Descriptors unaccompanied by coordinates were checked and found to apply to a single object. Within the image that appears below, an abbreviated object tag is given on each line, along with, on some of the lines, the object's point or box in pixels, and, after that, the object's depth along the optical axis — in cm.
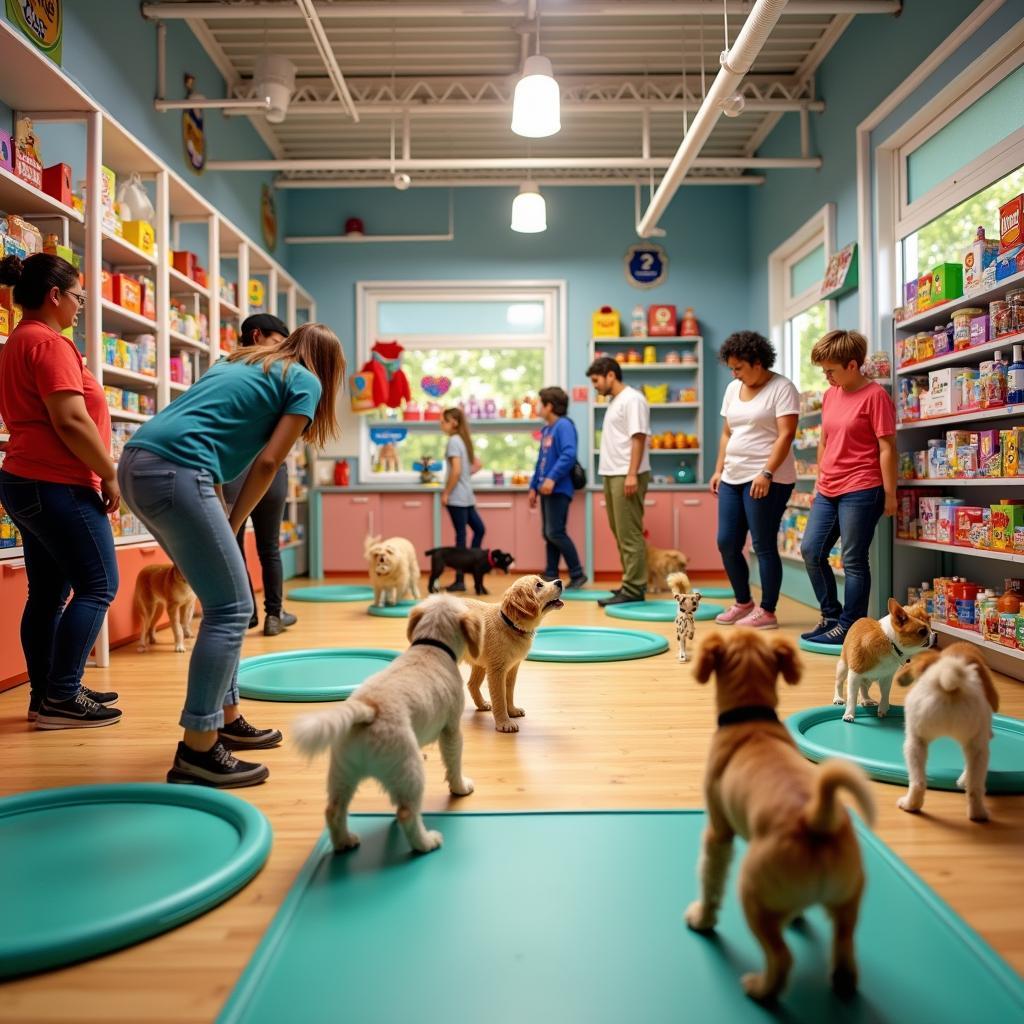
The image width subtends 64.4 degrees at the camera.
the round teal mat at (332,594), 648
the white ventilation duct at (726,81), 380
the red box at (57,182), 372
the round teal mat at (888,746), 232
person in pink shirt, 427
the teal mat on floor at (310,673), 329
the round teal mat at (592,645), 414
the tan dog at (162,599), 425
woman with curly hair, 490
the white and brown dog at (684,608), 409
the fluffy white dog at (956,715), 205
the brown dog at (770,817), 123
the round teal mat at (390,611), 566
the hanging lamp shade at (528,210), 663
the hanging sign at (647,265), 877
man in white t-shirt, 585
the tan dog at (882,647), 275
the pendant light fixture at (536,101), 463
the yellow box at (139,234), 453
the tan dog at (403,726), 175
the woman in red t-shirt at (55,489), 284
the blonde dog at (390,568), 577
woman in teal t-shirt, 220
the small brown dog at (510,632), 288
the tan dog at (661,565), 698
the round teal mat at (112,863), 150
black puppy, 659
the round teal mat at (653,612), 536
